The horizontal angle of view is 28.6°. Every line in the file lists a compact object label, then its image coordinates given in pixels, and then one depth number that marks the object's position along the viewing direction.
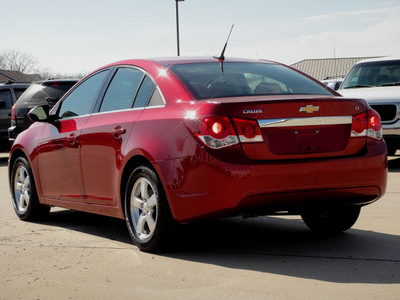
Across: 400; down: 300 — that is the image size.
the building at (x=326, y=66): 91.06
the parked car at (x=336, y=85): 14.84
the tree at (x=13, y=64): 140.62
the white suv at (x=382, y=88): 12.64
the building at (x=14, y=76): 106.44
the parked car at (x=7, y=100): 19.56
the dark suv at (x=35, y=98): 15.55
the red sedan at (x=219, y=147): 5.46
